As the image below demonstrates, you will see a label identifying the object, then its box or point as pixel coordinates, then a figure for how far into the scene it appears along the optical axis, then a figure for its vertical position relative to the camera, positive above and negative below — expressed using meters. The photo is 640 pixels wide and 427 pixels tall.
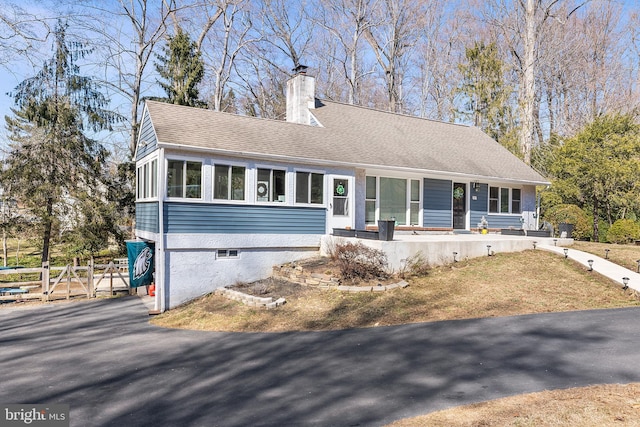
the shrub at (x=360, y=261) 12.46 -1.35
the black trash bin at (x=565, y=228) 17.94 -0.41
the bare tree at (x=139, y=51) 24.11 +9.40
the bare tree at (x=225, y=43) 28.13 +11.97
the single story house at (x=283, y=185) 12.83 +1.12
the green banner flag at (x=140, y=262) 14.11 -1.61
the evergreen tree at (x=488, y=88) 29.14 +8.89
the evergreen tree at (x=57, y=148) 18.17 +2.90
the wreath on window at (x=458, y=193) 19.11 +1.08
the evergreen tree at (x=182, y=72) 22.84 +7.65
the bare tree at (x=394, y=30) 32.06 +14.24
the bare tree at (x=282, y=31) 32.19 +14.08
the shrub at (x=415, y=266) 13.25 -1.56
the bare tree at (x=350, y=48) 31.22 +13.24
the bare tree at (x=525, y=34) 27.53 +13.21
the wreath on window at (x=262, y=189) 13.98 +0.86
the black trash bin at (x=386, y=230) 13.18 -0.41
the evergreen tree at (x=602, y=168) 22.52 +2.68
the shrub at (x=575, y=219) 22.42 -0.04
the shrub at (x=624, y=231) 21.31 -0.63
